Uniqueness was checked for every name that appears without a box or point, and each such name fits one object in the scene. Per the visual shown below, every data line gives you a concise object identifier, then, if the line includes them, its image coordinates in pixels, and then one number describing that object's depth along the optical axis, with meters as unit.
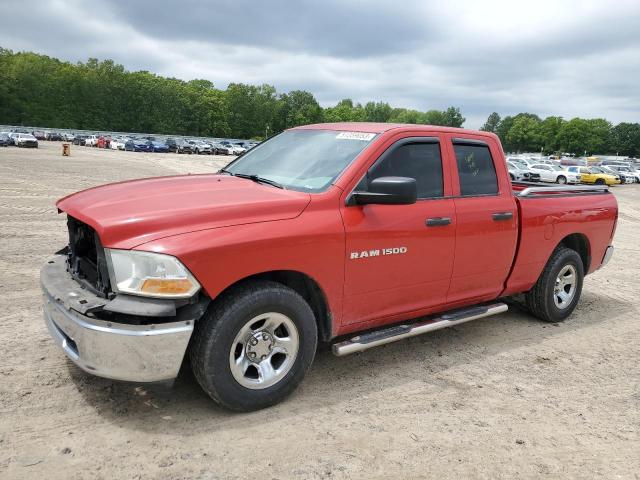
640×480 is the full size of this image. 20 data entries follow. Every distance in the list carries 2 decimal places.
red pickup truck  3.00
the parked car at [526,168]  38.22
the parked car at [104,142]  66.19
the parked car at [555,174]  36.81
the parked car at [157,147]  60.28
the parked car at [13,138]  48.23
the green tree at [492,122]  187.25
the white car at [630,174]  43.78
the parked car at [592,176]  36.97
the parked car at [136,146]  59.56
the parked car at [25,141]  47.19
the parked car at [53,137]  76.19
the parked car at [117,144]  61.64
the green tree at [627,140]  149.75
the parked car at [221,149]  68.31
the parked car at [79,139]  72.19
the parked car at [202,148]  65.19
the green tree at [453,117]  133.88
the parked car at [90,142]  69.38
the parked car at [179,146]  64.62
